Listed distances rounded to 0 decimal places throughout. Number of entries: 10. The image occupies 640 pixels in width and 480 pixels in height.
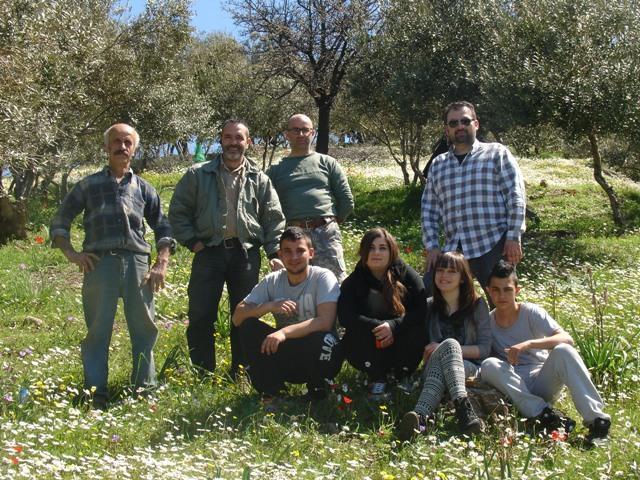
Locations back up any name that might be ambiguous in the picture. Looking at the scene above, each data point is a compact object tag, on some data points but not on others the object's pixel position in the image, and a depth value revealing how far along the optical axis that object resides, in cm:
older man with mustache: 609
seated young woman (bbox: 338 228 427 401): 601
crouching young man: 592
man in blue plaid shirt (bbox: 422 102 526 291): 638
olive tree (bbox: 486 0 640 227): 1457
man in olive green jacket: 654
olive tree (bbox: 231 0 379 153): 2011
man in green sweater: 709
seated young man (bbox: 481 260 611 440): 537
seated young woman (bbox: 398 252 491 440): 543
